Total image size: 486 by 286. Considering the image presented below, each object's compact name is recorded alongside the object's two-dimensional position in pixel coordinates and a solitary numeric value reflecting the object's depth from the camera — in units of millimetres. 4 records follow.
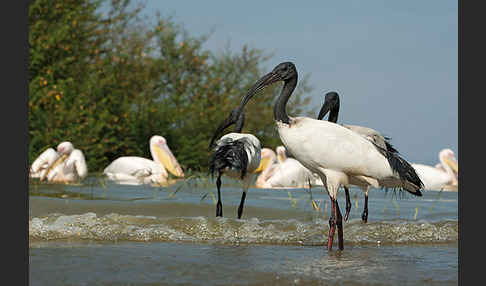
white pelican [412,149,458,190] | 14477
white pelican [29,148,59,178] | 14062
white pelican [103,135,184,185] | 14320
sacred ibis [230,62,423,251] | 5715
